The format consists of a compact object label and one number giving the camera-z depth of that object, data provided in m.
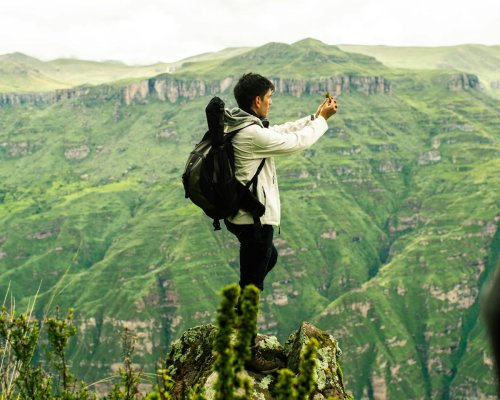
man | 9.10
